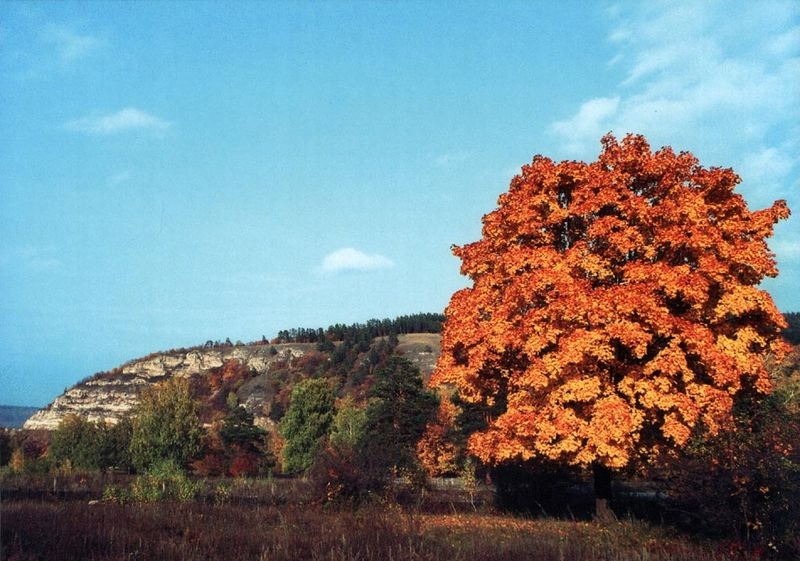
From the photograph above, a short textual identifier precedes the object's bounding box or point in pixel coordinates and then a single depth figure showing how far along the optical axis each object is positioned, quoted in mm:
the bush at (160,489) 23250
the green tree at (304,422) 57469
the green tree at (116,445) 64312
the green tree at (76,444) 62875
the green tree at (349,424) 55053
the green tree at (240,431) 65000
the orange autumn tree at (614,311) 18406
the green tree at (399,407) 55781
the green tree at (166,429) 57750
